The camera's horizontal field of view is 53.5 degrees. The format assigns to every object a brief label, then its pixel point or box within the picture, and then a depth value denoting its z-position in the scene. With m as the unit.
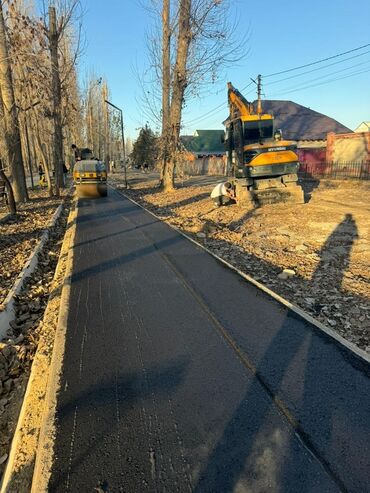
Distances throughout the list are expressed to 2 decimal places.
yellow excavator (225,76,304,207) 13.38
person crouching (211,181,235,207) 14.89
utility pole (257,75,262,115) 35.64
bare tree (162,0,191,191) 19.48
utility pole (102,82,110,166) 58.06
